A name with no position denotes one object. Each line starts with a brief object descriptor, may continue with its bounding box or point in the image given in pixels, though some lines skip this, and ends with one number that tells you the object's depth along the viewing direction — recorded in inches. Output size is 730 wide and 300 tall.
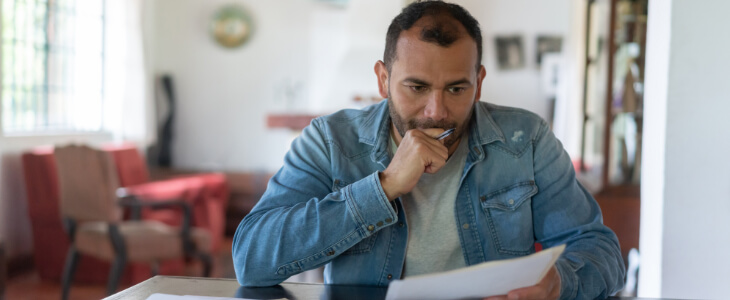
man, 49.3
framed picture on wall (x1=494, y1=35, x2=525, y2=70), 275.7
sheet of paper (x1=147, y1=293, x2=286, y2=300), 42.3
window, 183.5
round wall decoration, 258.5
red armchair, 166.7
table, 44.2
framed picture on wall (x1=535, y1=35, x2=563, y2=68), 271.7
